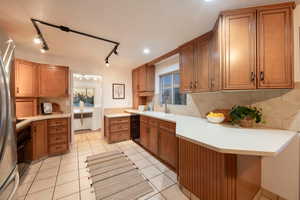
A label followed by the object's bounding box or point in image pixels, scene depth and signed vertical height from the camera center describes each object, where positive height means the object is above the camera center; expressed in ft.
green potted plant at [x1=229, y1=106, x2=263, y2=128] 5.28 -0.75
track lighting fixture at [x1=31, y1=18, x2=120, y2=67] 5.67 +3.69
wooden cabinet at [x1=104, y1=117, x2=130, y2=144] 11.96 -3.03
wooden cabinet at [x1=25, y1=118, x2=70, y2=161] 8.24 -2.90
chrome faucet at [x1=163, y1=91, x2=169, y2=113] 10.93 +0.19
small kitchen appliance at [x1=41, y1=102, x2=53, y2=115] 10.09 -0.68
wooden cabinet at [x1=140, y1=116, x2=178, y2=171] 7.42 -2.92
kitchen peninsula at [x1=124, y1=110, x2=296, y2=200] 3.51 -2.20
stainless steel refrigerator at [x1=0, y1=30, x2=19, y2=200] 2.69 -0.60
